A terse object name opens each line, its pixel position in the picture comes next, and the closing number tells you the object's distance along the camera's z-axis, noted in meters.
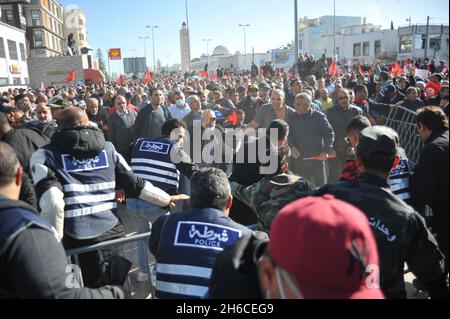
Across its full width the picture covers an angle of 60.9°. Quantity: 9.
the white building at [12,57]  39.06
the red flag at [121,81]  24.22
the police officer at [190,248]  2.35
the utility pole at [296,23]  16.06
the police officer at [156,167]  4.52
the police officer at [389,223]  2.19
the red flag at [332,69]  15.21
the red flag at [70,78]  17.61
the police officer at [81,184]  3.06
